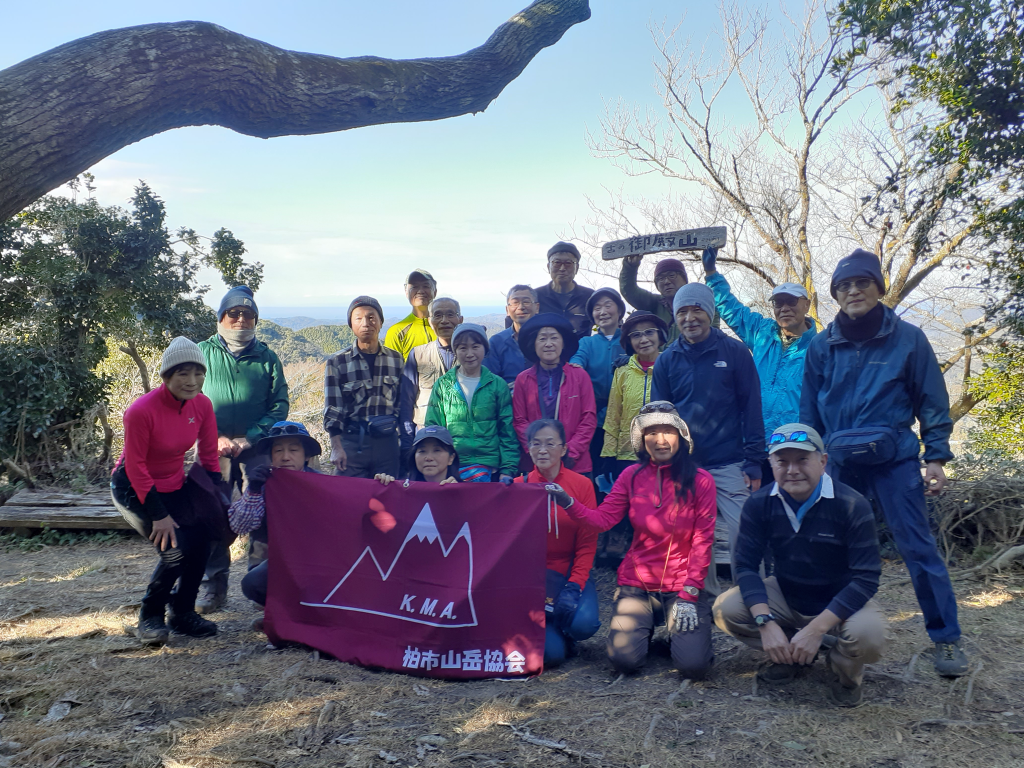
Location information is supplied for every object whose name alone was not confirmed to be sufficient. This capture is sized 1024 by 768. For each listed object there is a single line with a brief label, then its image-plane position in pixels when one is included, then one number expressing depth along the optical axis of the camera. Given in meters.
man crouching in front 3.40
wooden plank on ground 7.84
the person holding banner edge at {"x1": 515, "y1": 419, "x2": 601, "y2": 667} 4.20
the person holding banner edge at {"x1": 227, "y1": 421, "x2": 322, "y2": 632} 4.55
